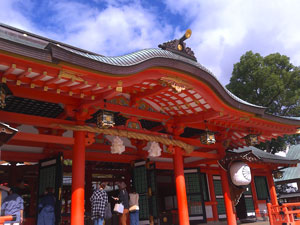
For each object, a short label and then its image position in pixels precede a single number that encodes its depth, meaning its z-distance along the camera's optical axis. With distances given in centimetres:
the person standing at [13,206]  618
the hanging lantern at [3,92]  557
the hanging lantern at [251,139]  1120
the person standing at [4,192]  632
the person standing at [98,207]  718
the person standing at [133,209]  877
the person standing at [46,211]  732
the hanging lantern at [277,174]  1770
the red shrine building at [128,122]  591
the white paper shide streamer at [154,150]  968
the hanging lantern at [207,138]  1025
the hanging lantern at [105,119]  739
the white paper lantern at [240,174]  1094
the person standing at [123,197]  864
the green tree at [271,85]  2827
